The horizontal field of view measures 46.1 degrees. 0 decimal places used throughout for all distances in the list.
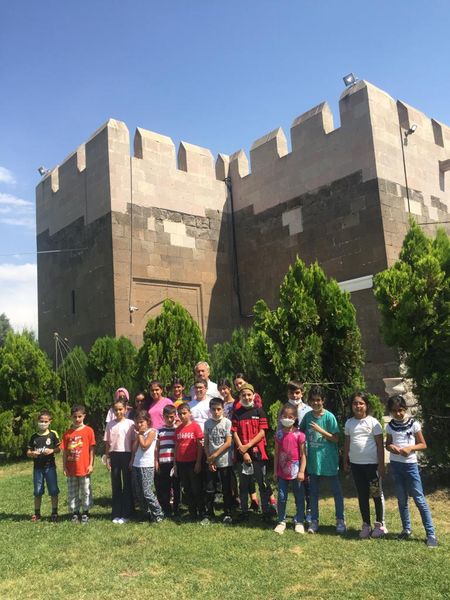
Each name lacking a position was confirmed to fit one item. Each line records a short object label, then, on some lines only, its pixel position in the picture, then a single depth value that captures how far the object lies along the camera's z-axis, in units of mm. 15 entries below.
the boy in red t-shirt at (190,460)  5820
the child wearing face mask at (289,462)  5273
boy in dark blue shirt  6055
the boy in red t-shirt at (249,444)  5609
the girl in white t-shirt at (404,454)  4914
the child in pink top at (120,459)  5859
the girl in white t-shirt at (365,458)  5079
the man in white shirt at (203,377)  6488
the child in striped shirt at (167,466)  6023
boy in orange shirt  5906
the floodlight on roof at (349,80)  11422
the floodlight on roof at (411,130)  11523
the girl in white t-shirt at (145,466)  5691
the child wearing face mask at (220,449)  5676
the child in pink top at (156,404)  6406
